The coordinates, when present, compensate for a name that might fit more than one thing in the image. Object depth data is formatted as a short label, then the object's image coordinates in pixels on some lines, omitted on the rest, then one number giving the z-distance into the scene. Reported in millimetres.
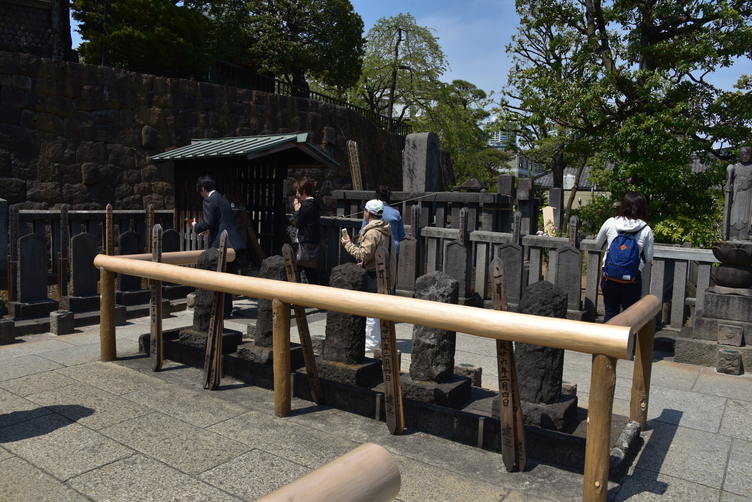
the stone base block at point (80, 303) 6578
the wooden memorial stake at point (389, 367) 3418
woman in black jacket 6766
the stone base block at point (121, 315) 6676
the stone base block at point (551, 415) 3164
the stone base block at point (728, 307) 5602
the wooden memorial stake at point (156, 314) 4605
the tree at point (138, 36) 13695
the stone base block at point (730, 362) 5254
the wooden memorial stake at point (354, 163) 15352
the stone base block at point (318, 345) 4805
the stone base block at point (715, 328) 5559
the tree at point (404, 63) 27250
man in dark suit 6562
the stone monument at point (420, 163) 11680
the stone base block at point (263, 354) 4328
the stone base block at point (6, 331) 5672
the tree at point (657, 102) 14172
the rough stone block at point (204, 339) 4688
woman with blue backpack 5402
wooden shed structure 8148
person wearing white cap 5328
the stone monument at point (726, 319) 5443
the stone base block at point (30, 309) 6223
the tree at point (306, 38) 19281
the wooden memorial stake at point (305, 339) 3885
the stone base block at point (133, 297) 7164
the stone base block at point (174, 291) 7755
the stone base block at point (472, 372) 4293
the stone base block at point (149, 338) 5172
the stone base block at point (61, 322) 6113
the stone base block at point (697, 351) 5602
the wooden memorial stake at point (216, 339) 4227
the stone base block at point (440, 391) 3514
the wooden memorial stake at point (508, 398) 2967
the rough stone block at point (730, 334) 5527
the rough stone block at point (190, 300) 7641
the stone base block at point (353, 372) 3879
